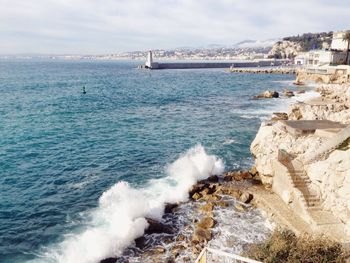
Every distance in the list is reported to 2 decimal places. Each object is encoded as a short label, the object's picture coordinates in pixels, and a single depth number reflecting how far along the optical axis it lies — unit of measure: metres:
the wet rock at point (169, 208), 20.23
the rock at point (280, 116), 37.62
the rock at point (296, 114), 34.25
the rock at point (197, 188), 22.07
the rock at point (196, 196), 21.62
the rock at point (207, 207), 19.81
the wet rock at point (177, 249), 16.01
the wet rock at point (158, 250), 16.23
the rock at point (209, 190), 22.06
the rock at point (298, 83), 80.09
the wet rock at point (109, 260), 15.83
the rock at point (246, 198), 20.73
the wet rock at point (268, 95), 59.69
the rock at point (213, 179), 23.94
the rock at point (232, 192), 21.44
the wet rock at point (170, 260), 15.41
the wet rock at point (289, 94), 60.63
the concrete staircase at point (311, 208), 16.23
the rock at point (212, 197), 21.21
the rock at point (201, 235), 16.80
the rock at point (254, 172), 24.13
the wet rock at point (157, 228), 18.06
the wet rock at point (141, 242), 16.95
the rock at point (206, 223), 18.00
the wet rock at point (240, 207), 19.92
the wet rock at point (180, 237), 17.17
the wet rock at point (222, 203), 20.43
